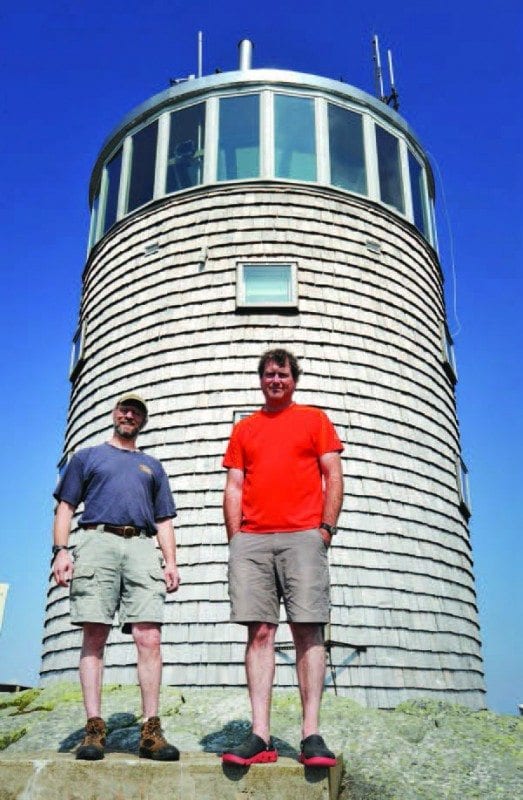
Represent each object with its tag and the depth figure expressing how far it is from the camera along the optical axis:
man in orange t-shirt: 2.80
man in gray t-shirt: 3.08
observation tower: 6.38
